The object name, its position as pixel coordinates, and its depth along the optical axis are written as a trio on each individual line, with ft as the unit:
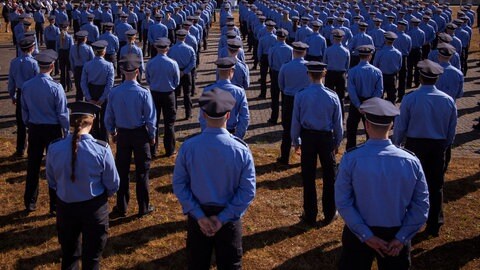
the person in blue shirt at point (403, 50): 46.26
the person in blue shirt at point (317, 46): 46.65
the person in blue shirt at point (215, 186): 14.34
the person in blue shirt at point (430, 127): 20.52
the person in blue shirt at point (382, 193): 13.70
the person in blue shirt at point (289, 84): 29.76
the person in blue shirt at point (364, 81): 29.53
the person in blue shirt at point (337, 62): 38.37
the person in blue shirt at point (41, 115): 23.56
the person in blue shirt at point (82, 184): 15.99
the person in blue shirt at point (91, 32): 53.62
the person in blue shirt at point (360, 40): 46.14
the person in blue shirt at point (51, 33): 53.98
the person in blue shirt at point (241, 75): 30.94
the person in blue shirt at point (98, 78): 31.14
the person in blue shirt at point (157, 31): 54.95
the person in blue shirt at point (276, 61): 38.86
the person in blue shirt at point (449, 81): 27.53
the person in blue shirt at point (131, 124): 23.02
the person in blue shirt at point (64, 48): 46.32
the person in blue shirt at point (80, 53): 38.34
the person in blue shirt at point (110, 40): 46.83
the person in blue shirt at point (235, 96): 23.44
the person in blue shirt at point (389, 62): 37.45
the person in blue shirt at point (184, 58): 37.99
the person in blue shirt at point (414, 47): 50.65
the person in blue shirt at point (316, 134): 22.34
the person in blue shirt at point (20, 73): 30.48
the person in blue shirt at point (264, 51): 46.78
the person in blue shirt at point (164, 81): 30.78
